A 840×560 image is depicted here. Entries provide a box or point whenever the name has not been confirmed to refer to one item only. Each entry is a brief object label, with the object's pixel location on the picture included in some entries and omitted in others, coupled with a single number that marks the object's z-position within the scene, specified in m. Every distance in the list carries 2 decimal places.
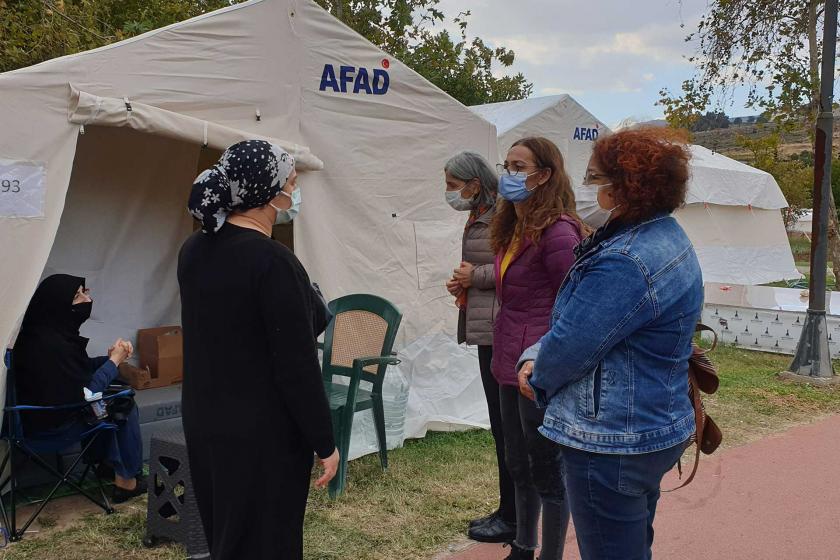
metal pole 7.73
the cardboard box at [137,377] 5.74
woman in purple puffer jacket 3.09
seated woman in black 4.10
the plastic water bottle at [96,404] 4.17
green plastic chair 4.97
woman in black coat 2.26
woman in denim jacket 2.14
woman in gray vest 3.86
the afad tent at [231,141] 4.08
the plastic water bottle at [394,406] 5.52
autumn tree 9.13
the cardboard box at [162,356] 5.92
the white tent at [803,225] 36.97
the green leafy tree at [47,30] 9.34
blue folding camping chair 3.97
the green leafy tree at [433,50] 16.77
